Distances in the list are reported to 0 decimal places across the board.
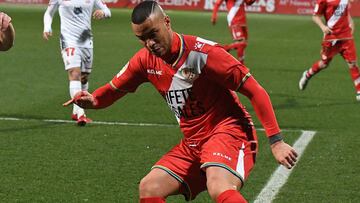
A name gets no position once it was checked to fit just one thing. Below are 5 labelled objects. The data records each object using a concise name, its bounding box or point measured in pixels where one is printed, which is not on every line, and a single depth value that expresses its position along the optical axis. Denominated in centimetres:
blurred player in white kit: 1305
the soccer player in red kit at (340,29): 1588
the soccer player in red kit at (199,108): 612
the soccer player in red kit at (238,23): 2000
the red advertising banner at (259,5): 4038
